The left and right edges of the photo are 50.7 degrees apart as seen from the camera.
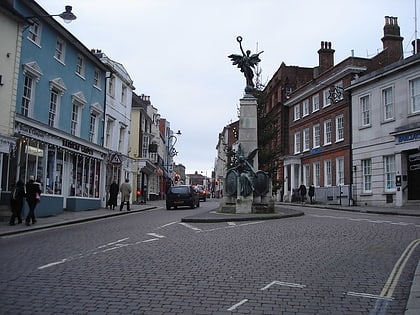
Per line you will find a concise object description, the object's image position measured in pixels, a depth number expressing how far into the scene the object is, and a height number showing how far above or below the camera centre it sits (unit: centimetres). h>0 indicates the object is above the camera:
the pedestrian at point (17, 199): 1502 -20
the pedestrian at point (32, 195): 1523 -3
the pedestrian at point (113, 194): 2509 +11
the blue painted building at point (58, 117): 1828 +382
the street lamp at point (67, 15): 1612 +651
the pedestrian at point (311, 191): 3459 +73
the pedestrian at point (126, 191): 2497 +29
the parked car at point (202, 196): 5197 +25
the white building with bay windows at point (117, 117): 2884 +550
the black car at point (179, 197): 2784 +4
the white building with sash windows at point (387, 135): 2575 +420
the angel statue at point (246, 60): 2234 +698
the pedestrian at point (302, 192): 3463 +67
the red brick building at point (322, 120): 3300 +702
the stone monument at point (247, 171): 1917 +126
